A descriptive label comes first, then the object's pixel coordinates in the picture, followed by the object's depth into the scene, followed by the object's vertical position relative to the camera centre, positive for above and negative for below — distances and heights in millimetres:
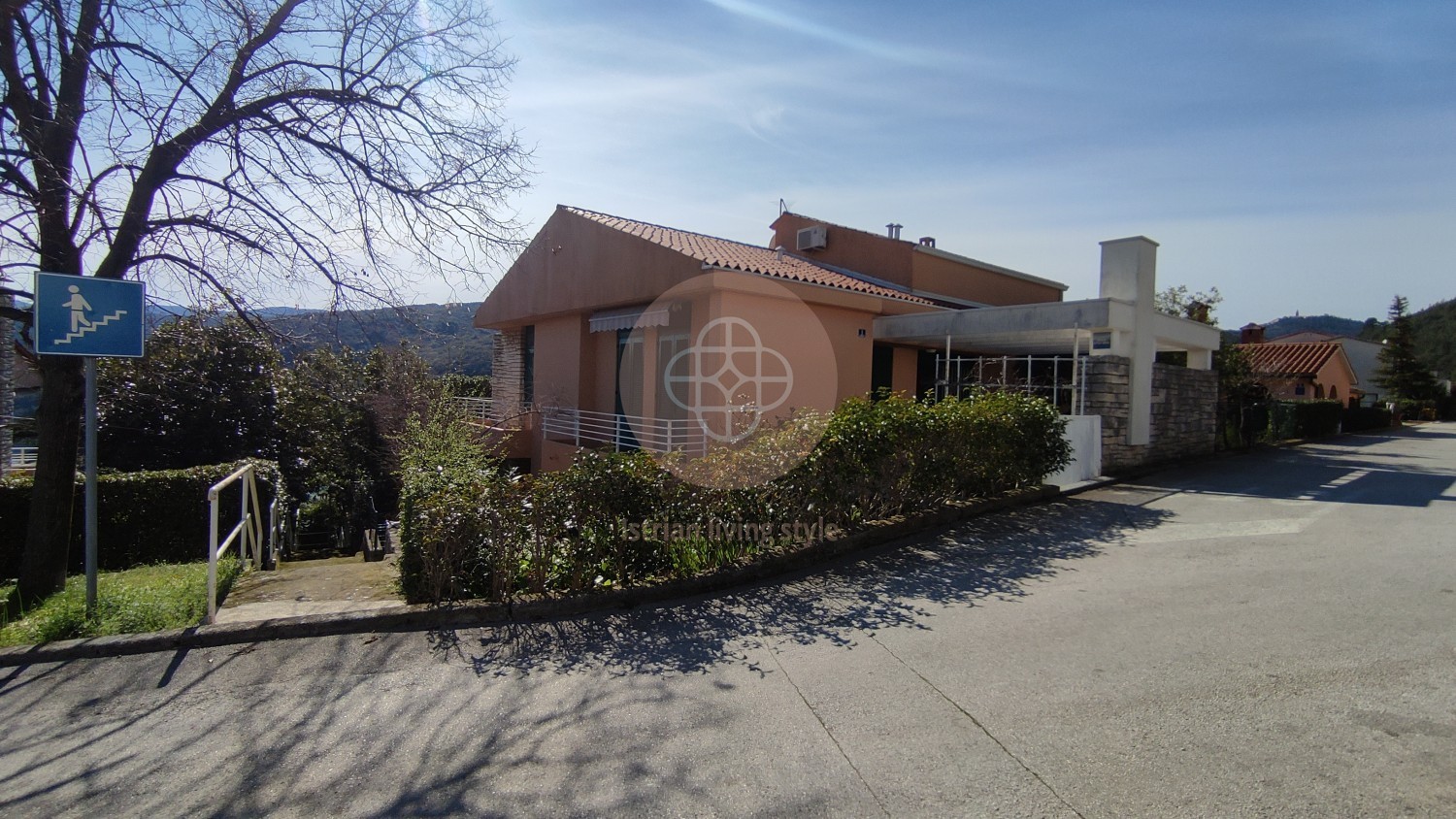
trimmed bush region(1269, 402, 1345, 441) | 20922 -310
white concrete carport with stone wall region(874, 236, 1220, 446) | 11680 +1371
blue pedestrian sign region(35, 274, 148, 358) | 5086 +501
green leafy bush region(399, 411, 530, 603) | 5277 -1110
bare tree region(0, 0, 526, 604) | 5910 +2063
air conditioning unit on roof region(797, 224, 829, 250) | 18219 +4149
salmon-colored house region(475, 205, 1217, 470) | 11312 +1242
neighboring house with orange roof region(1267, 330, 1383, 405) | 46131 +3477
